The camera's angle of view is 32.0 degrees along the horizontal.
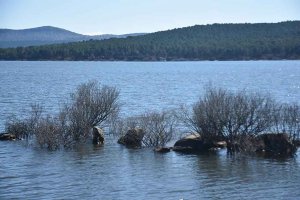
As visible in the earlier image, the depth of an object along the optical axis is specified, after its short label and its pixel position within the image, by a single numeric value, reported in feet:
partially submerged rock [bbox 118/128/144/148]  107.55
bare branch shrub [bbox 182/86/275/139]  99.50
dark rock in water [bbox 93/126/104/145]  112.16
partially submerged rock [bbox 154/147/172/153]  99.96
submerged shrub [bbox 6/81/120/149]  102.99
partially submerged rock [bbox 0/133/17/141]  115.55
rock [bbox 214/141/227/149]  104.17
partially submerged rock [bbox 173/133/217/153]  102.94
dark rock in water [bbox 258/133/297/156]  97.96
